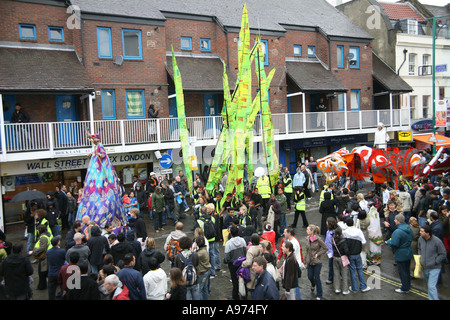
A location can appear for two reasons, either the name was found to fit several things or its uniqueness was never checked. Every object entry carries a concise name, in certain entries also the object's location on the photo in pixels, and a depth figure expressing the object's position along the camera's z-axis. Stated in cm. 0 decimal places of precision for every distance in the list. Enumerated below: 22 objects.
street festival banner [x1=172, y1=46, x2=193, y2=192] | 1366
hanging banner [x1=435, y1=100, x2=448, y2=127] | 1970
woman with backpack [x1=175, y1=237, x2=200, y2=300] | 654
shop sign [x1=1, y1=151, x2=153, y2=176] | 1498
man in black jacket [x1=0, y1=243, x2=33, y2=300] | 701
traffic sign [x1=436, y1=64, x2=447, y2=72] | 2189
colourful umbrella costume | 1084
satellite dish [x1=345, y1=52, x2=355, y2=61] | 2461
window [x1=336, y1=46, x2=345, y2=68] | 2478
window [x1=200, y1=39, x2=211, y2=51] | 2062
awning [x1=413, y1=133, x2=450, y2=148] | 1996
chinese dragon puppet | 1356
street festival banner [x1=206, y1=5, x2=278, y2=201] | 1220
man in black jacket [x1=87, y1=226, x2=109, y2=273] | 803
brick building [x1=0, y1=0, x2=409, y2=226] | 1535
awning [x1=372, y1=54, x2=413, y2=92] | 2519
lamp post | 1943
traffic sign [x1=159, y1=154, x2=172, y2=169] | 1619
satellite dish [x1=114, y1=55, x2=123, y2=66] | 1730
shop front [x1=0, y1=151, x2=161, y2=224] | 1523
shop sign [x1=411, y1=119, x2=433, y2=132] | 2755
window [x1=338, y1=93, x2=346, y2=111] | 2475
